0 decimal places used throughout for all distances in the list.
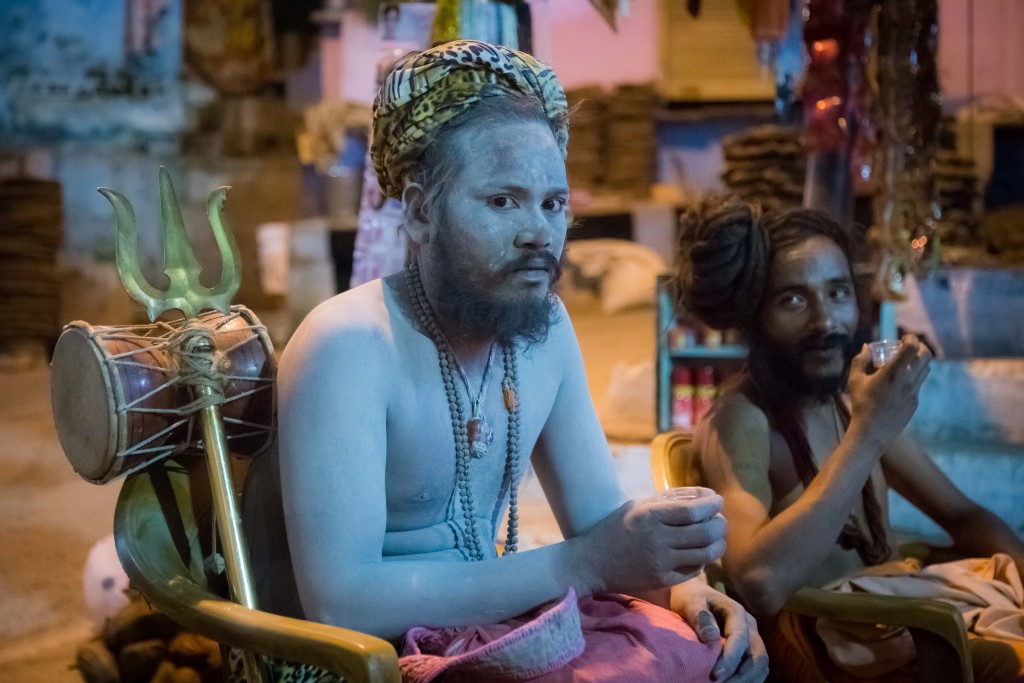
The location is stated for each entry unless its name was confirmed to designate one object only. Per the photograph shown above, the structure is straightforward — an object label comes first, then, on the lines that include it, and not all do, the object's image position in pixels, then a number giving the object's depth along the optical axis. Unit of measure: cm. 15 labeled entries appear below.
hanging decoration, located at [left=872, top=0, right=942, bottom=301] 500
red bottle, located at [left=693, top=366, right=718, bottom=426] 521
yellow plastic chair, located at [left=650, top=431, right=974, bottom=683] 226
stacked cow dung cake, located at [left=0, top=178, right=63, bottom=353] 929
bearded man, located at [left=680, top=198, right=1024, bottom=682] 245
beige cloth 243
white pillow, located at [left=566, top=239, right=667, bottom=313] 1009
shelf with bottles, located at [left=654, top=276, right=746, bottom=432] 523
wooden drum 188
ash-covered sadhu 179
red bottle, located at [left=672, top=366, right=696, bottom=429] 527
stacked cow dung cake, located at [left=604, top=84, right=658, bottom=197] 1095
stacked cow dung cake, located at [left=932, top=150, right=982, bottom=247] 773
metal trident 194
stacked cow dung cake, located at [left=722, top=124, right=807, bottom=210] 759
